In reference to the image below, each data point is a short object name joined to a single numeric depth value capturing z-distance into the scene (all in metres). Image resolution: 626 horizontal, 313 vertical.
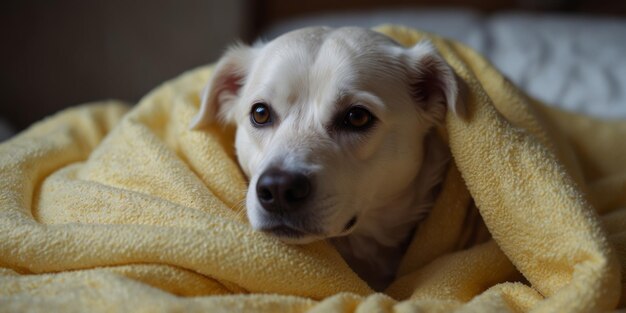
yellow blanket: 0.48
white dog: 0.52
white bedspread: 0.84
